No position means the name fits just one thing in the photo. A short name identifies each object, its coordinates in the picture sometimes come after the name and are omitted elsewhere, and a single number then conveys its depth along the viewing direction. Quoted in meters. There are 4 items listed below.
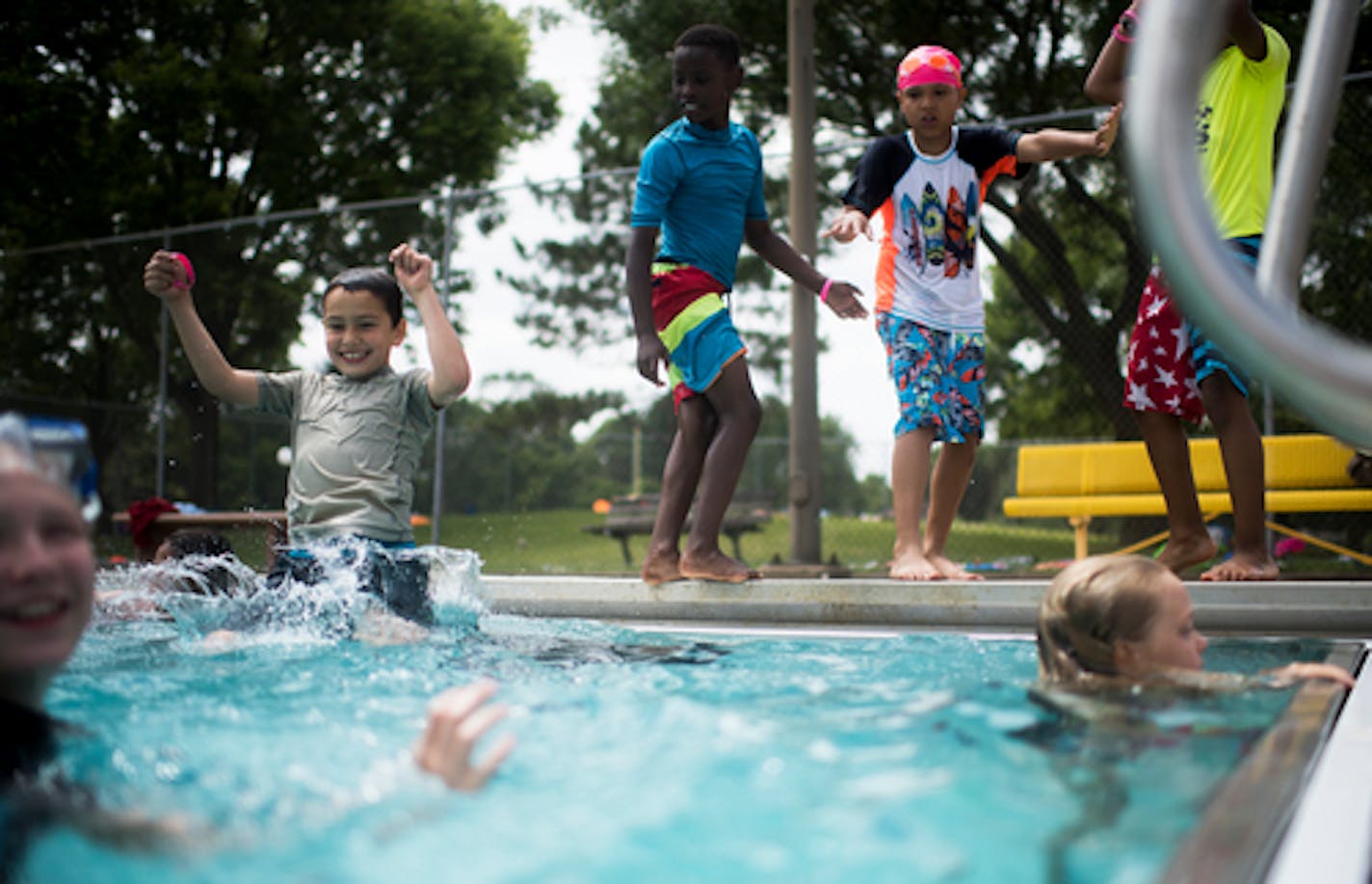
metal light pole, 6.33
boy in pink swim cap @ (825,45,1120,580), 4.05
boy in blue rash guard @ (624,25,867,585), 4.02
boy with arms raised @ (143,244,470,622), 3.34
